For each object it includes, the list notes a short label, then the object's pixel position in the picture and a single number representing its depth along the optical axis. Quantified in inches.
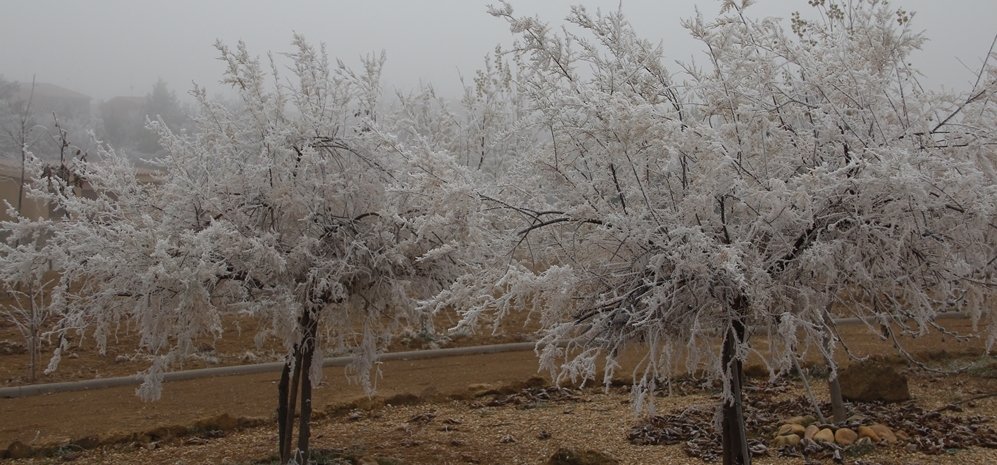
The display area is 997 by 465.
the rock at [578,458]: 320.8
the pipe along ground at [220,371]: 546.6
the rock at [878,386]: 425.7
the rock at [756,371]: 527.5
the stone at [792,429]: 361.2
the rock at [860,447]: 332.5
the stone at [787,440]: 348.5
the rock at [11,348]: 657.0
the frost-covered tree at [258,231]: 277.1
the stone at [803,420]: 378.9
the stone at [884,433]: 344.4
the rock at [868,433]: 344.2
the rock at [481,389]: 495.1
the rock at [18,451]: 383.6
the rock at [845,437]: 343.3
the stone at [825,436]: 345.1
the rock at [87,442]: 395.2
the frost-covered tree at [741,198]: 199.6
